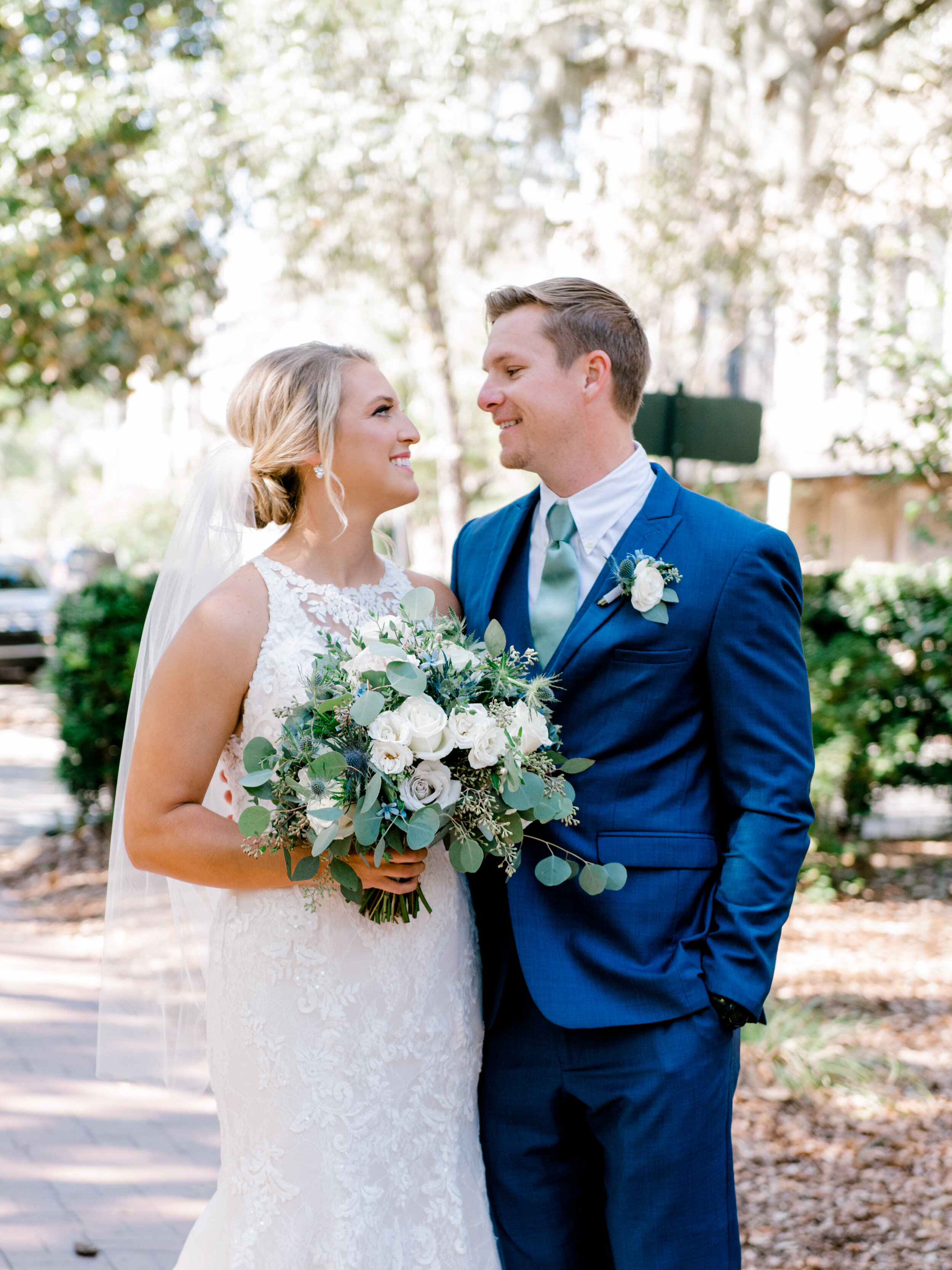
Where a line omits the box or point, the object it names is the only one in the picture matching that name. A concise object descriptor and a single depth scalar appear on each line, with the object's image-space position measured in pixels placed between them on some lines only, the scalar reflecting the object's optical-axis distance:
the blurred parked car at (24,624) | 21.03
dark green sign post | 6.09
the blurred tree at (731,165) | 10.34
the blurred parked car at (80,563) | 24.12
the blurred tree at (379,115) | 10.71
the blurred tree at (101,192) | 9.77
